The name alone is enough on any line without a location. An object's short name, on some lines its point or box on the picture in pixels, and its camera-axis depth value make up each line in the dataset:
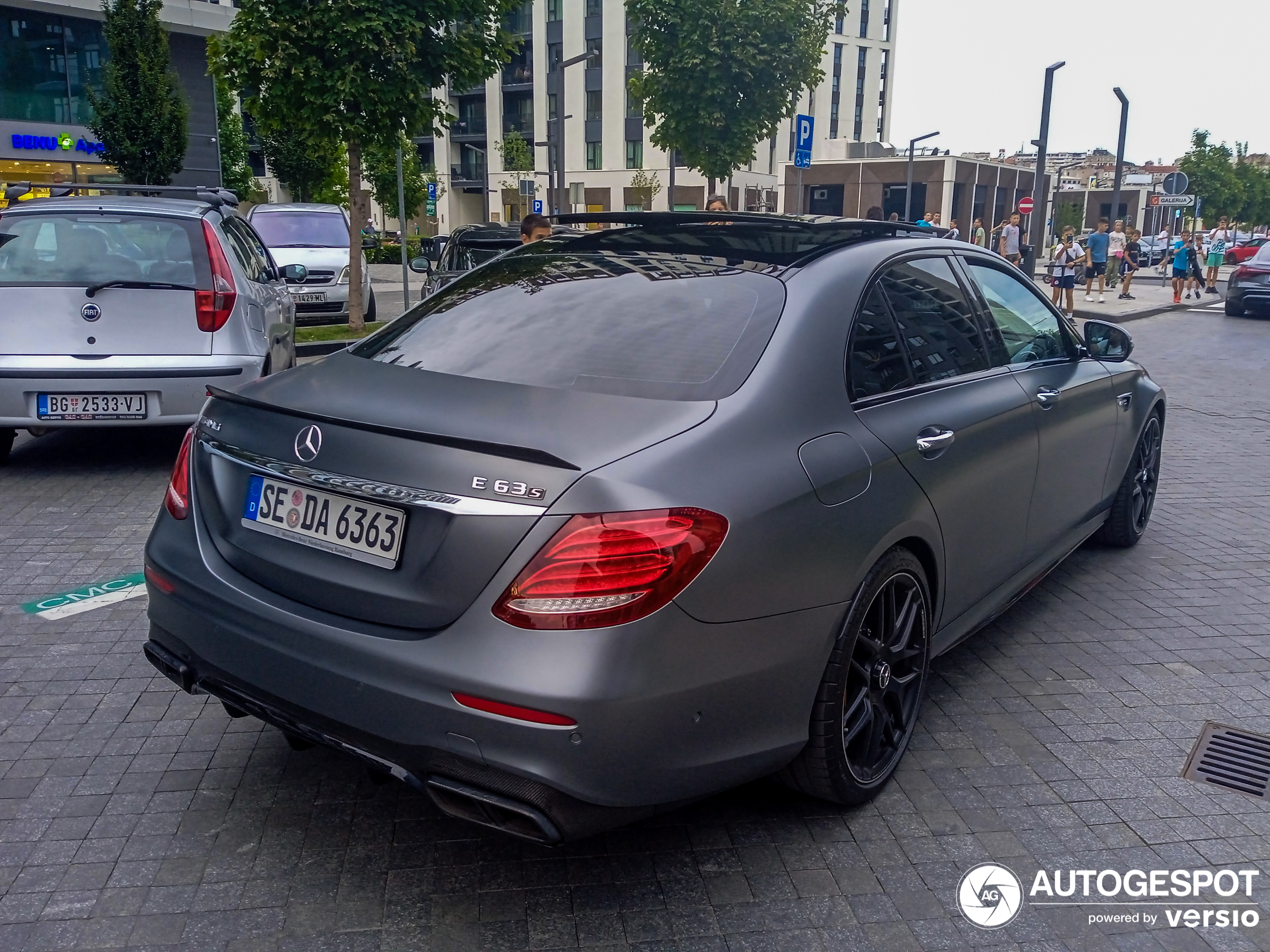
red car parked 35.03
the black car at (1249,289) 22.92
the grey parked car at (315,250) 16.05
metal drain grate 3.45
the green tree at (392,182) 42.38
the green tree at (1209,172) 61.34
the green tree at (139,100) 22.31
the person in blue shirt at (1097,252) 24.53
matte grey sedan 2.42
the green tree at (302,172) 37.47
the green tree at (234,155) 39.66
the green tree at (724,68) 22.11
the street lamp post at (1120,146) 28.08
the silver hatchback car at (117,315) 6.44
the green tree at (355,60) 13.29
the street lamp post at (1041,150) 23.38
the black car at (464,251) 10.94
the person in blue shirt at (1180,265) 26.77
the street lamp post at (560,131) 26.36
